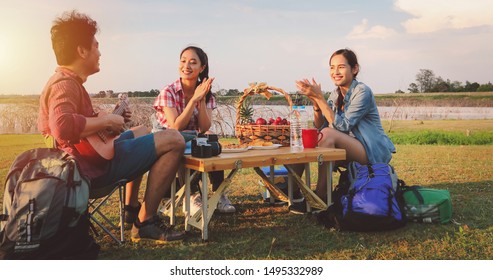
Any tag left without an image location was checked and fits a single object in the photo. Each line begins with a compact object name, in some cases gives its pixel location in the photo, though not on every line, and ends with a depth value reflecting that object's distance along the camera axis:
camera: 3.30
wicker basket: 4.16
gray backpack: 2.67
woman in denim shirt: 4.11
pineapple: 4.41
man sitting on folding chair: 2.82
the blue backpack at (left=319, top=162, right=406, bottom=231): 3.50
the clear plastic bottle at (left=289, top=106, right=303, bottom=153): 4.03
